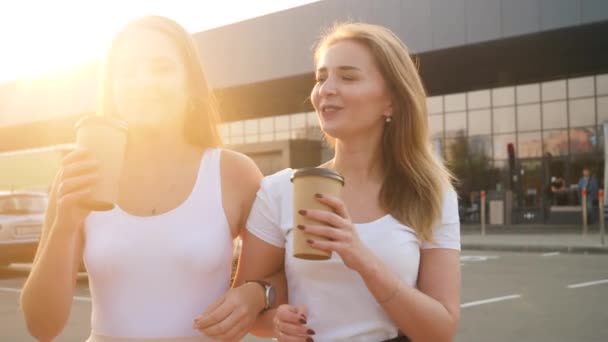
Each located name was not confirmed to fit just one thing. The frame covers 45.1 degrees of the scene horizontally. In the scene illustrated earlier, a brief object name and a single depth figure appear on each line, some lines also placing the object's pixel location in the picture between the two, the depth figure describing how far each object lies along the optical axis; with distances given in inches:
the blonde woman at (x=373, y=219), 86.4
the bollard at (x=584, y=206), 757.0
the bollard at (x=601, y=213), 644.1
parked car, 476.1
